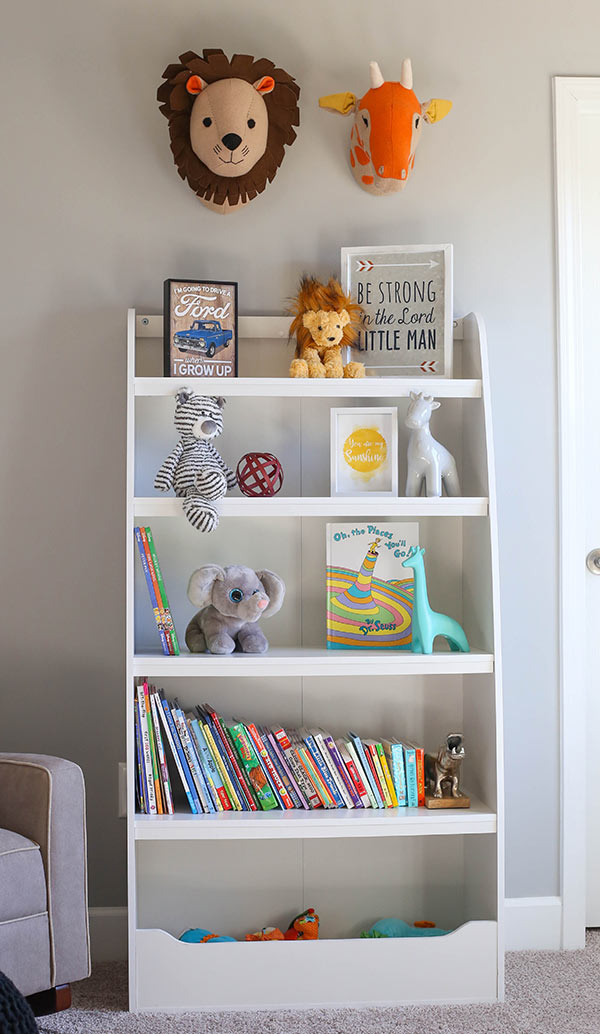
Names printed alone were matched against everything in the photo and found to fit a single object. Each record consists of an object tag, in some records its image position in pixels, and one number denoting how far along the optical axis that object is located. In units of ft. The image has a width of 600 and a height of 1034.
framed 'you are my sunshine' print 6.79
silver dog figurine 6.68
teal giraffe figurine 6.57
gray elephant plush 6.52
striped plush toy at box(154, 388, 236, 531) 6.38
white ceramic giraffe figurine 6.67
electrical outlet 7.16
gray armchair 5.47
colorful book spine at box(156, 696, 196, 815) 6.43
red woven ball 6.63
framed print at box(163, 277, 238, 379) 6.73
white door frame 7.42
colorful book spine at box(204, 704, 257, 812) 6.52
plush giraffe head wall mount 6.89
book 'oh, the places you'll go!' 6.91
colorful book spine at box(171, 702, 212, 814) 6.45
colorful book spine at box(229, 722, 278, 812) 6.49
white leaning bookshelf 6.41
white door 7.66
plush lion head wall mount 6.81
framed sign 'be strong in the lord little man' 7.02
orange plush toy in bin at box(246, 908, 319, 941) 6.75
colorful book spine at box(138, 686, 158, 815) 6.36
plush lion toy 6.77
